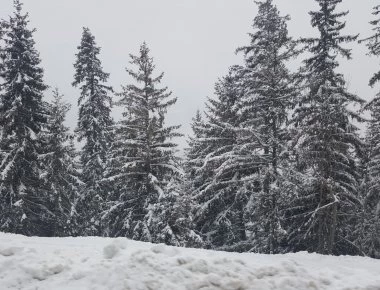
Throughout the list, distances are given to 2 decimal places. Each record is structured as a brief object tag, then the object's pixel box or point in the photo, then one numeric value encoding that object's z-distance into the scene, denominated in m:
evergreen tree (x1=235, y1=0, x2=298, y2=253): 17.84
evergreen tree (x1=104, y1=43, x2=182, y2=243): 19.52
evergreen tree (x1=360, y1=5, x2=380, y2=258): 19.52
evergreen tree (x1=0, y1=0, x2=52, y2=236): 21.53
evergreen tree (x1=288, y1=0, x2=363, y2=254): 16.44
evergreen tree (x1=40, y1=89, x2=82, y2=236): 23.75
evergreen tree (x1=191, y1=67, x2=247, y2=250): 21.86
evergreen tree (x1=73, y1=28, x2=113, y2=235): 28.39
